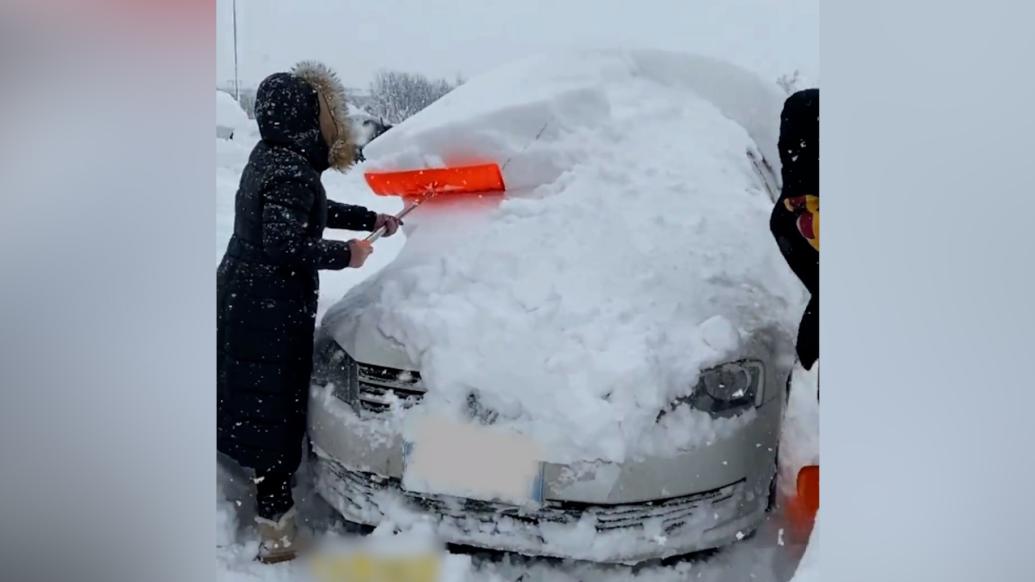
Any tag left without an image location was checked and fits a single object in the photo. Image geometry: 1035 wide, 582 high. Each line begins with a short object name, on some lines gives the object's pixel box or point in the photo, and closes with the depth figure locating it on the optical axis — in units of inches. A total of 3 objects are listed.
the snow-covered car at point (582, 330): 75.7
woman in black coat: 84.9
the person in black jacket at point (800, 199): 78.8
